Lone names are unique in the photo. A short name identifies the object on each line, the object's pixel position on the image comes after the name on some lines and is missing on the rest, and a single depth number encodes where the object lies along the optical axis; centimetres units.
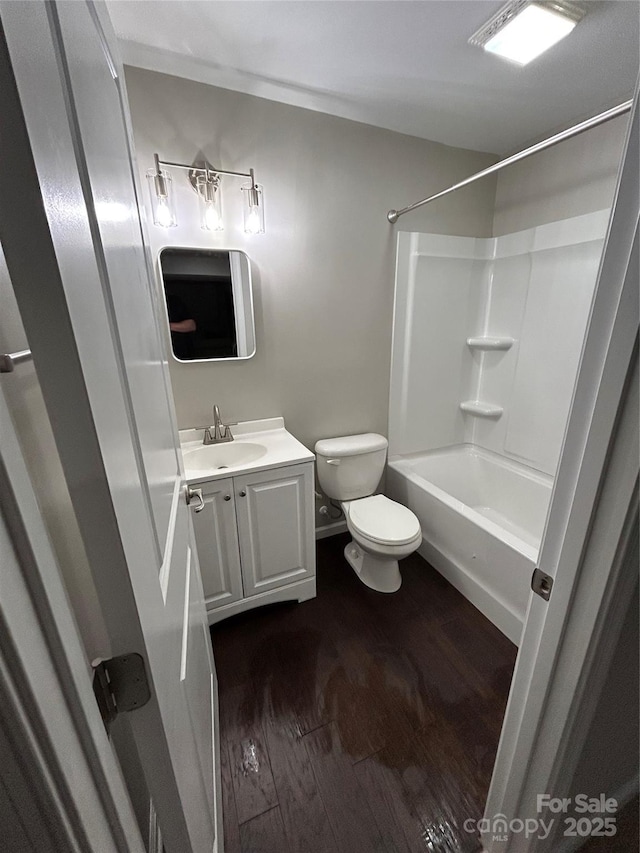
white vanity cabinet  152
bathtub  159
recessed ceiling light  114
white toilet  171
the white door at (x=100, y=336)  29
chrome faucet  179
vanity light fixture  146
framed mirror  165
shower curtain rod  106
